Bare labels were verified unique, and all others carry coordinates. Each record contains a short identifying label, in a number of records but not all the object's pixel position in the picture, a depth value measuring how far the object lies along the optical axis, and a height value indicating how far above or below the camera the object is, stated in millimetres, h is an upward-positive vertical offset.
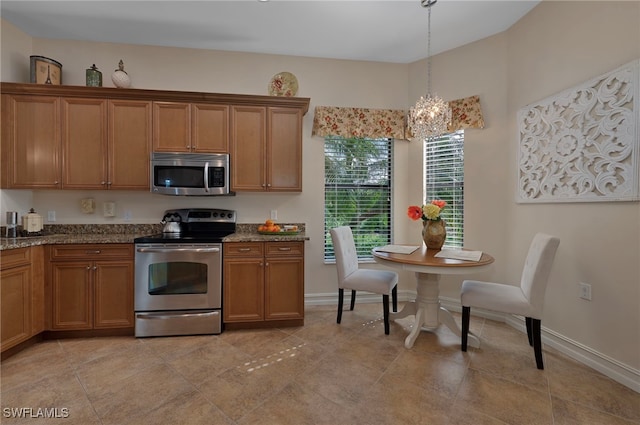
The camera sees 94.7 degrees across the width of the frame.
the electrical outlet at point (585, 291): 2268 -633
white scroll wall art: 1983 +526
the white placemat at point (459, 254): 2414 -391
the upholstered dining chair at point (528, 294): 2146 -676
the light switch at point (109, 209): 3150 -8
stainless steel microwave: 2916 +351
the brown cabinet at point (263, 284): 2822 -736
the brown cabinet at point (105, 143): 2863 +640
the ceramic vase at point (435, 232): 2773 -216
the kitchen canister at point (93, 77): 2969 +1332
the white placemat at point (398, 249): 2752 -387
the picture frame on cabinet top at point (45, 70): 2865 +1367
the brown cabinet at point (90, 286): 2623 -702
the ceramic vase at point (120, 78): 2998 +1334
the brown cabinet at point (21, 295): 2264 -707
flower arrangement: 2689 -18
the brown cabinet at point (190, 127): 2957 +827
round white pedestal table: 2343 -760
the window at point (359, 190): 3684 +244
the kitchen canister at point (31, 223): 2811 -143
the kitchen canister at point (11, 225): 2727 -158
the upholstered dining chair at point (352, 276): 2760 -666
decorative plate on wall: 3490 +1479
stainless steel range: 2682 -717
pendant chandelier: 2623 +839
